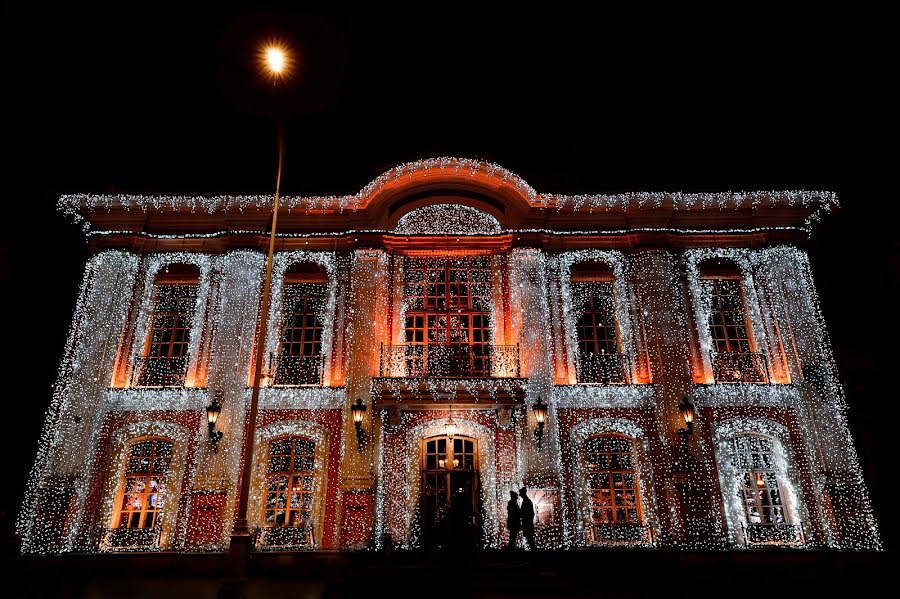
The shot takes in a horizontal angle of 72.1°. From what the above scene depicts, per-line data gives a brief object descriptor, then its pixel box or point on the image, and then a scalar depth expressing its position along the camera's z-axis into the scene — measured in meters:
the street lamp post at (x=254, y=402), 9.34
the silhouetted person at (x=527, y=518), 13.14
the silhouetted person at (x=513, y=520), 13.16
